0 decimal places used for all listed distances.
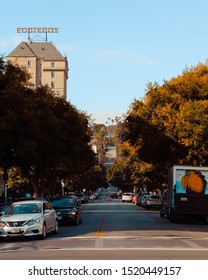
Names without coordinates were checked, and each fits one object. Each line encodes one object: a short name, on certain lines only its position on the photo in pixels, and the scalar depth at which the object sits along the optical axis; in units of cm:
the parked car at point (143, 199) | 6253
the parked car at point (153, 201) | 5788
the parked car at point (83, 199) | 8927
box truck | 3331
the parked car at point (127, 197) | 9758
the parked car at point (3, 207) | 2792
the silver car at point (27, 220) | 2203
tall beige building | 15534
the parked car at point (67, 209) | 3052
